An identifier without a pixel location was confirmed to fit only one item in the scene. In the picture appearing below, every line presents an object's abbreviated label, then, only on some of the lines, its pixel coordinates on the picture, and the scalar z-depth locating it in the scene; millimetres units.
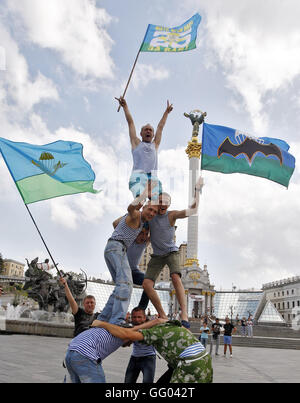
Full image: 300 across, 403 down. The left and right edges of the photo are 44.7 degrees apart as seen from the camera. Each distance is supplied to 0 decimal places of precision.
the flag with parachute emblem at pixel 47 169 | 6453
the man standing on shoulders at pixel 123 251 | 4668
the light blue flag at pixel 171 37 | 7445
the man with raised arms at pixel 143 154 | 6277
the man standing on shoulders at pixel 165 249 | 5508
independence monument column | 66188
